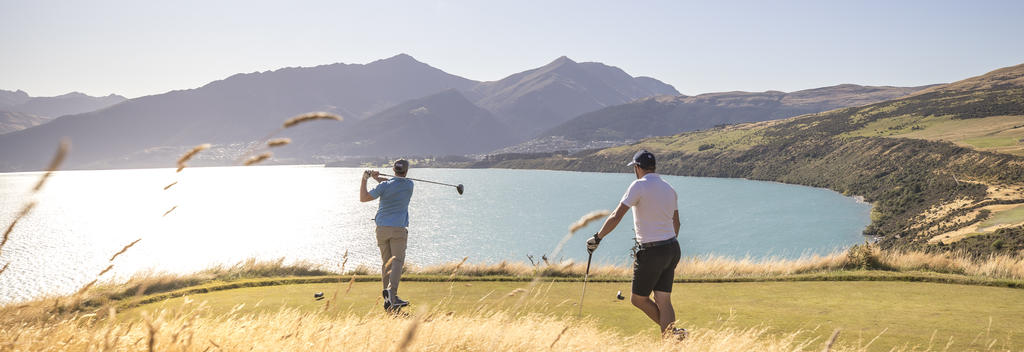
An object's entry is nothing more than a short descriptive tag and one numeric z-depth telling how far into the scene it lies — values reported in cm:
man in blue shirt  852
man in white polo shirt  595
